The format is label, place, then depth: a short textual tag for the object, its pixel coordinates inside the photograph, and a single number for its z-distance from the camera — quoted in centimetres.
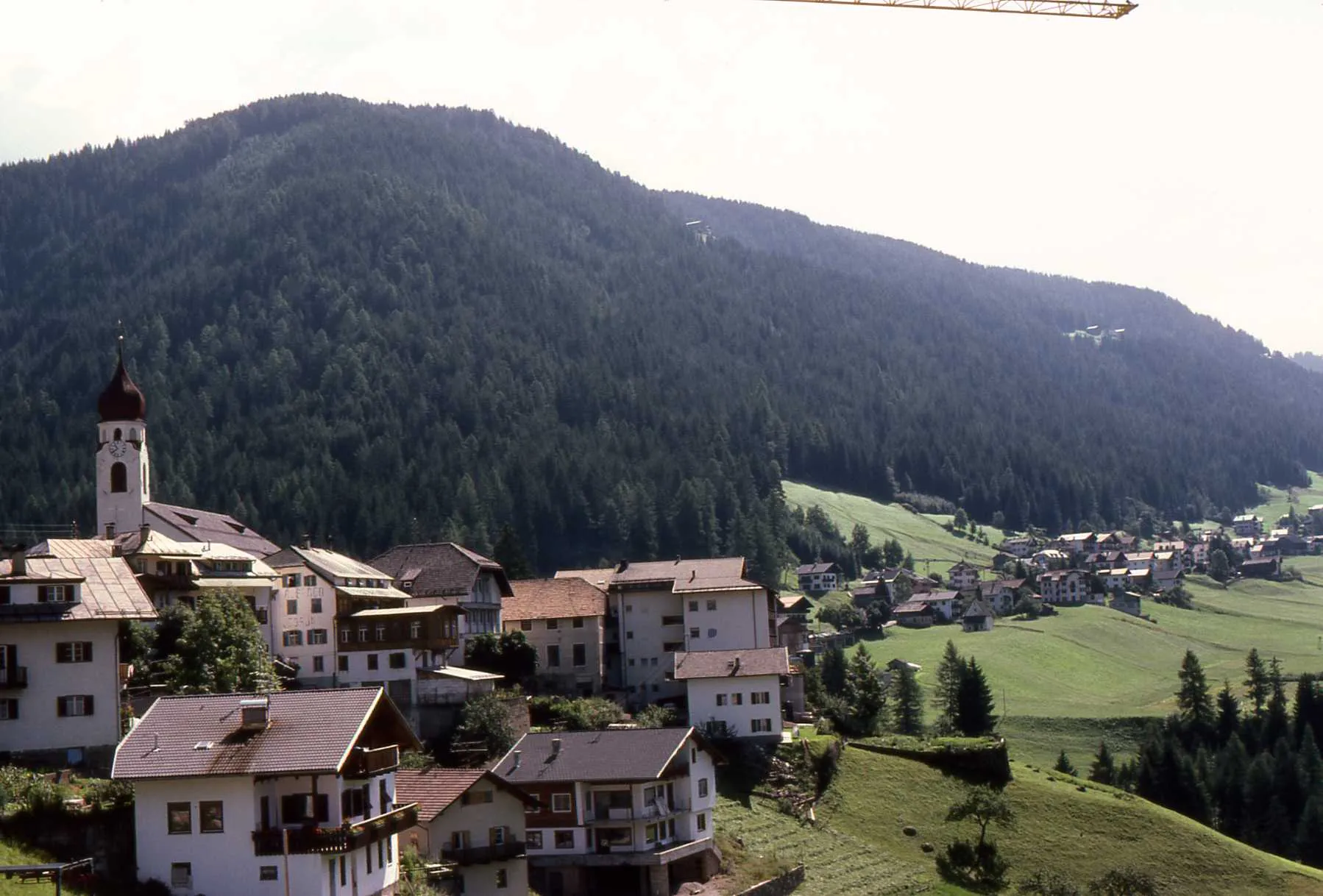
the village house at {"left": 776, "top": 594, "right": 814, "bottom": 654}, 13250
